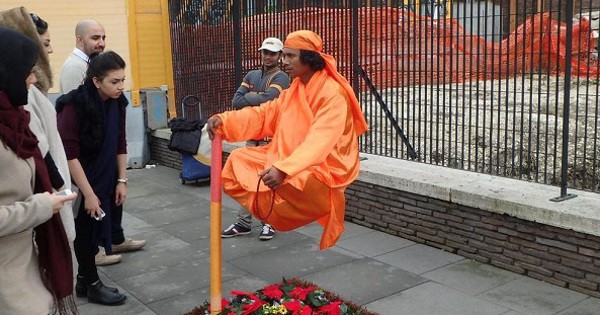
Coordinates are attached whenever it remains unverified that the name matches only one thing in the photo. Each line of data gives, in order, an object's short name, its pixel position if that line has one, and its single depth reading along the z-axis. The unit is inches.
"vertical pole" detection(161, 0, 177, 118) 443.8
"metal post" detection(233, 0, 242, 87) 364.2
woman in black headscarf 104.9
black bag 354.3
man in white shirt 222.8
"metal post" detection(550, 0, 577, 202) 199.8
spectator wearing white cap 250.4
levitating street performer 154.9
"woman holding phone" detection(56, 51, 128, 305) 188.4
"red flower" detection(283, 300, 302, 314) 155.2
